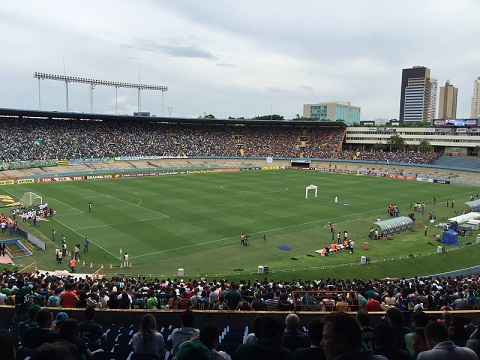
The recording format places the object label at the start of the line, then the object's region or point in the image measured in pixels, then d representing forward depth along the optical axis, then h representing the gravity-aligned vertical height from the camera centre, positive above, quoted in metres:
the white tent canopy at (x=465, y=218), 40.81 -7.59
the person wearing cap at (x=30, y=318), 8.14 -3.71
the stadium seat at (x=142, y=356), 6.57 -3.53
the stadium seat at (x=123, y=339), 8.83 -4.42
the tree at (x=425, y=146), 109.06 -1.35
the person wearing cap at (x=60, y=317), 8.83 -3.97
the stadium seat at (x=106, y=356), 6.98 -3.83
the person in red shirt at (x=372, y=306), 12.07 -4.84
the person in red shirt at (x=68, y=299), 13.22 -5.35
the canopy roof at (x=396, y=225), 38.44 -8.05
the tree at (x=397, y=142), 113.62 -0.62
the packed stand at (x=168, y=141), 88.06 -1.77
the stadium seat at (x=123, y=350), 7.42 -3.94
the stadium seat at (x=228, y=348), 7.36 -3.77
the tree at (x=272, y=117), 175.50 +8.41
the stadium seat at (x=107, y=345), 7.96 -4.11
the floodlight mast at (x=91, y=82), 101.52 +13.35
